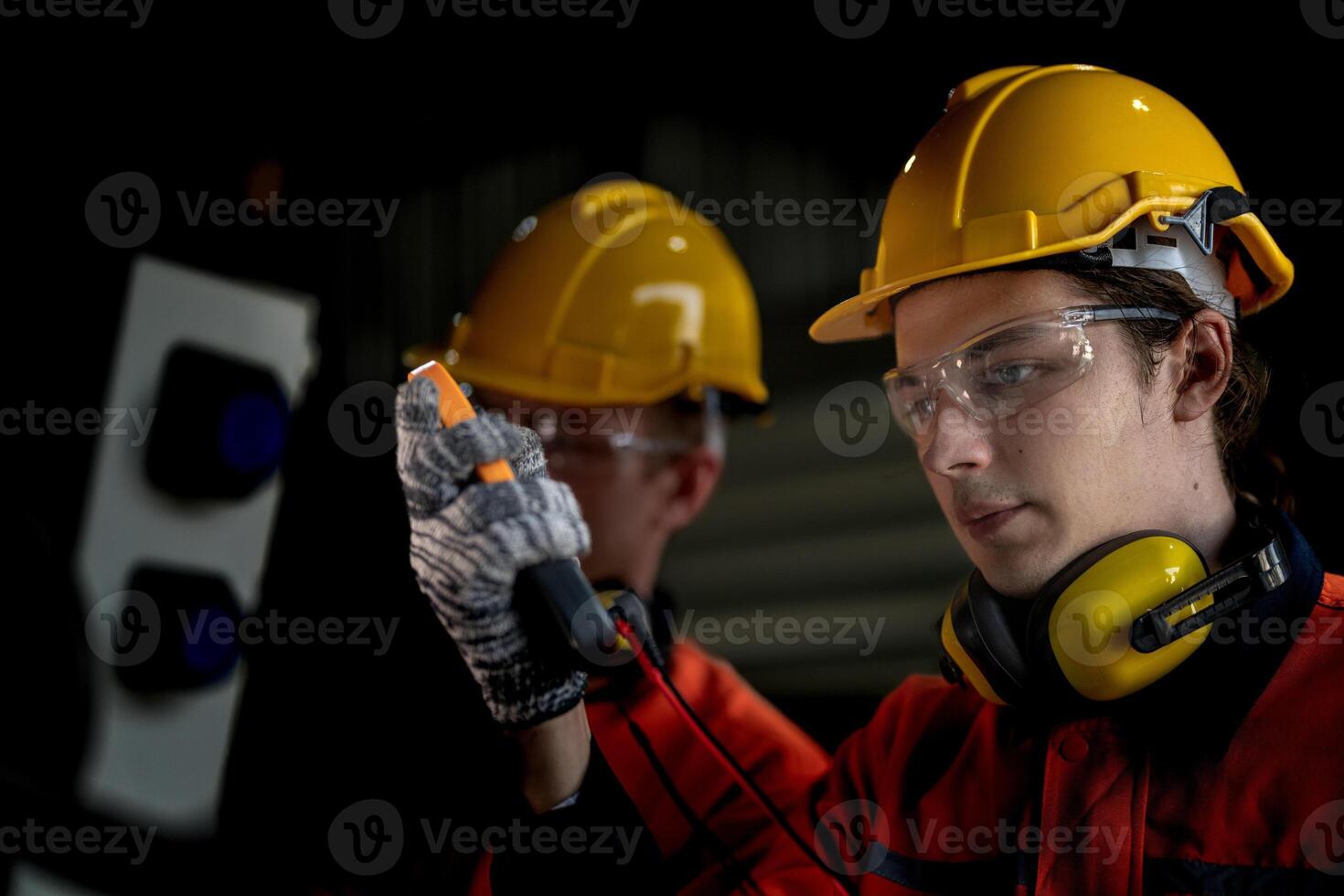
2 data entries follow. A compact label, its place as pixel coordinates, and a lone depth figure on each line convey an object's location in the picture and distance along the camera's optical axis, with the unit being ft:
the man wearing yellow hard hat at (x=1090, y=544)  5.53
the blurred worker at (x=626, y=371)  7.46
